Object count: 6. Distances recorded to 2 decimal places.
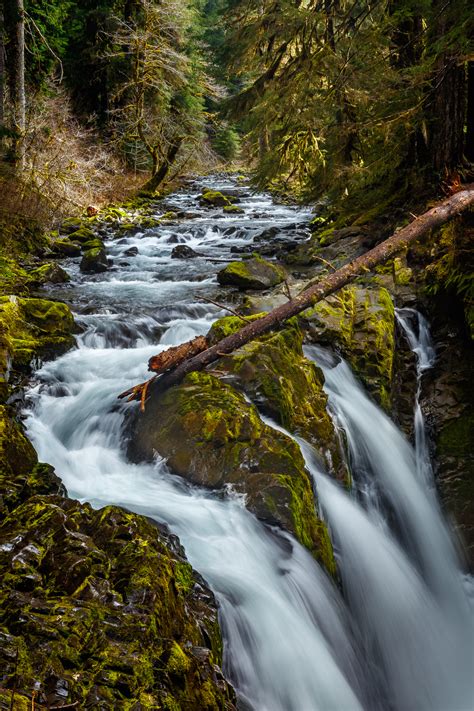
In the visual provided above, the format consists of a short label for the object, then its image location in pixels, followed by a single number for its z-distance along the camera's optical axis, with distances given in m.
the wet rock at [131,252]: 13.36
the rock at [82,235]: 13.70
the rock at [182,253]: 13.51
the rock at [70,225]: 14.17
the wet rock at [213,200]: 22.44
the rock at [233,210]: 20.17
